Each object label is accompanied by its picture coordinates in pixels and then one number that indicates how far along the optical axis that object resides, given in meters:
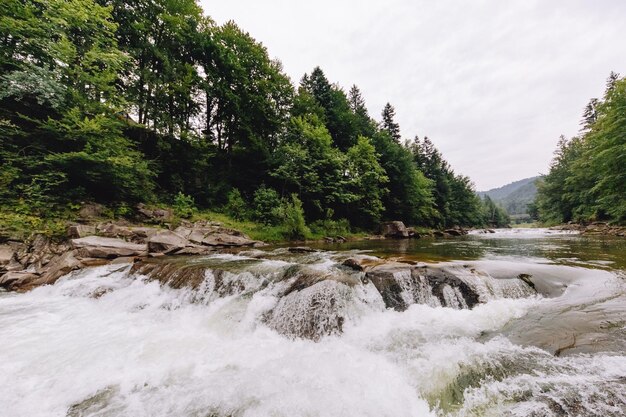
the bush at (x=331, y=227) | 20.78
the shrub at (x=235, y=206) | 18.97
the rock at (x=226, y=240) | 13.30
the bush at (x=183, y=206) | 16.19
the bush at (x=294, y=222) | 17.89
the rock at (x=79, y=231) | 10.29
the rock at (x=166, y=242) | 10.77
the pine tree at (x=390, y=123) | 40.12
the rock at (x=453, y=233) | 29.56
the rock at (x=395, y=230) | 24.39
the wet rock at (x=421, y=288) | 5.68
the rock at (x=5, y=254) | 8.57
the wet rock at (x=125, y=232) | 11.21
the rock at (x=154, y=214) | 14.14
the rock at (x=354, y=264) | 7.28
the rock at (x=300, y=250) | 12.23
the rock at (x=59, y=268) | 8.16
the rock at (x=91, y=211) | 11.73
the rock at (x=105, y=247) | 9.62
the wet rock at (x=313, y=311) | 4.95
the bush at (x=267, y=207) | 18.48
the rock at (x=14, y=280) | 7.85
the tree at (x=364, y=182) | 24.66
